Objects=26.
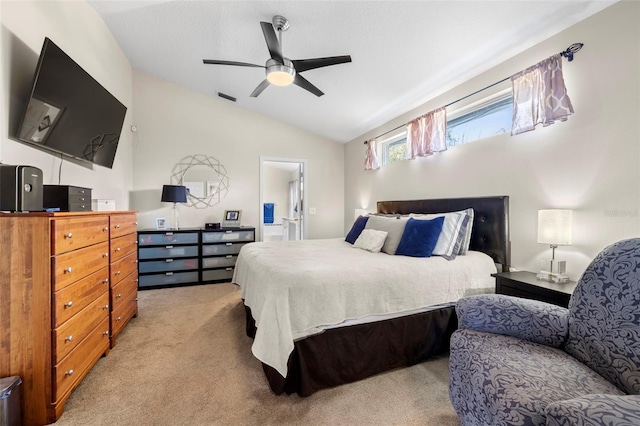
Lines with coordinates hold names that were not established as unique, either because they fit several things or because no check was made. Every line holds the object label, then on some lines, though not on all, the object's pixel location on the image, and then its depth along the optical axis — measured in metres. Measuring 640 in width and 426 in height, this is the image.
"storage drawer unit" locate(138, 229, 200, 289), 3.75
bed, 1.57
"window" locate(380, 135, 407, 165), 3.83
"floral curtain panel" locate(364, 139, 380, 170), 4.25
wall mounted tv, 1.75
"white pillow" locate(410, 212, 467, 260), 2.30
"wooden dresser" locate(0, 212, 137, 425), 1.32
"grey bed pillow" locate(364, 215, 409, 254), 2.58
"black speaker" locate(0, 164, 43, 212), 1.35
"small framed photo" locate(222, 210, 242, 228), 4.50
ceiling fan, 2.22
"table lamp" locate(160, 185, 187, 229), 3.92
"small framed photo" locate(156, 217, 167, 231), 4.18
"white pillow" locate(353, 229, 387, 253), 2.67
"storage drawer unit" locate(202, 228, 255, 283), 4.08
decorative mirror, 4.41
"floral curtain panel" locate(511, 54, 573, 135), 1.92
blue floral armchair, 0.94
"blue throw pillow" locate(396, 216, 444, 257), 2.29
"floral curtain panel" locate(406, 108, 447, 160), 2.96
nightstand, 1.67
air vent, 4.37
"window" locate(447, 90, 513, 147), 2.47
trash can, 1.20
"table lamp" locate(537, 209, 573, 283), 1.82
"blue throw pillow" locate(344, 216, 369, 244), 3.27
